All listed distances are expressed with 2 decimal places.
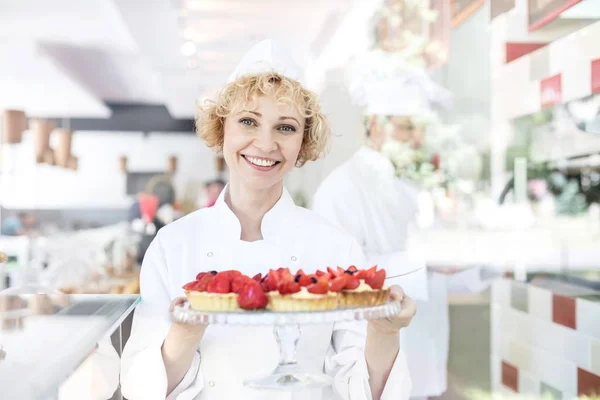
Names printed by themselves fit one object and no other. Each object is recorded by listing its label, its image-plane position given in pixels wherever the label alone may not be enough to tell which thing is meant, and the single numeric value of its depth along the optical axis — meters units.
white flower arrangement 2.63
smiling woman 1.41
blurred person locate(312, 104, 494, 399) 2.36
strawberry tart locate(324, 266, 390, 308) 1.28
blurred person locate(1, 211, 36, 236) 7.63
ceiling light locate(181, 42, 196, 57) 4.17
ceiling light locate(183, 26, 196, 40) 3.92
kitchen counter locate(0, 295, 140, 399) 0.97
